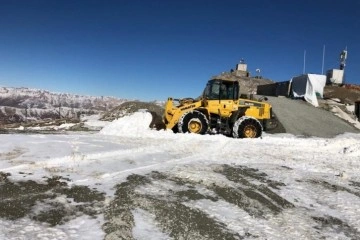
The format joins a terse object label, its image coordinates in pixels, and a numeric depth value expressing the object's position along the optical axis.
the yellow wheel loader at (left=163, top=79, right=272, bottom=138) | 18.16
